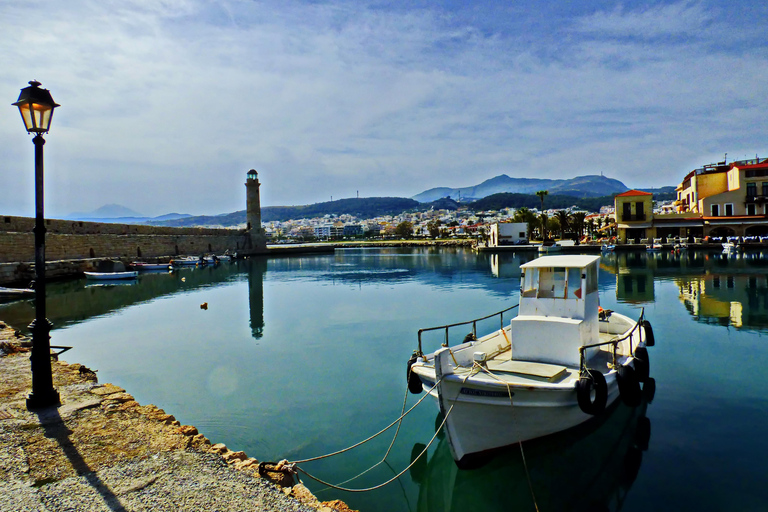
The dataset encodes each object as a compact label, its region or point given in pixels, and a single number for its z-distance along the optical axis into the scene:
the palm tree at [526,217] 80.32
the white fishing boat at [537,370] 6.25
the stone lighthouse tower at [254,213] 66.25
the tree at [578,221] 76.86
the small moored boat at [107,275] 34.56
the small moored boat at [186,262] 49.53
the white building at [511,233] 71.12
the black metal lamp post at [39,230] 5.75
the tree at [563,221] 77.19
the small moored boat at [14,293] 25.06
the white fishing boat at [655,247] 53.50
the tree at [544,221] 73.69
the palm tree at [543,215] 72.84
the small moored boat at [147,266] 43.36
